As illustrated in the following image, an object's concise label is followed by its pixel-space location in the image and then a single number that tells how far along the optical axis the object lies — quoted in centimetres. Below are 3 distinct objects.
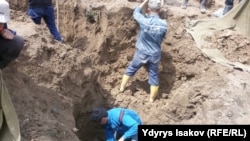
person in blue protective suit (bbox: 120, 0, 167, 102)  725
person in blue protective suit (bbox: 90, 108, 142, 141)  593
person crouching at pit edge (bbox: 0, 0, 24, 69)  350
